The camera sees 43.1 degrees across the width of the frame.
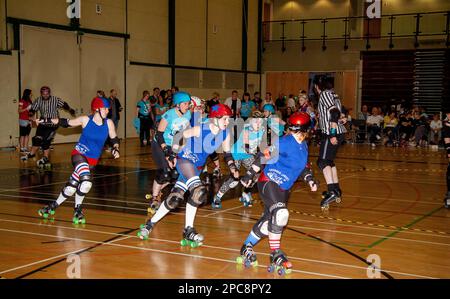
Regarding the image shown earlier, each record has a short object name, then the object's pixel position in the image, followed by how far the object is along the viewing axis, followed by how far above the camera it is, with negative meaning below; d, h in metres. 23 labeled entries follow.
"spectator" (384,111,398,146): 19.68 -0.27
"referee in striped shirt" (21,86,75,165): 12.48 +0.11
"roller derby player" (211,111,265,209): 8.48 -0.43
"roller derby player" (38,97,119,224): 7.10 -0.45
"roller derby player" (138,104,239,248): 6.02 -0.53
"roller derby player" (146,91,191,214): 7.02 -0.29
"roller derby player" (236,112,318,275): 5.13 -0.58
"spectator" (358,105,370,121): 20.59 +0.16
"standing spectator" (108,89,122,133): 16.94 +0.27
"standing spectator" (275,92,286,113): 21.98 +0.58
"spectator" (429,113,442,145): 19.41 -0.27
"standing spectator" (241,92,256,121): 19.06 +0.36
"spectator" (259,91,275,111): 18.84 +0.67
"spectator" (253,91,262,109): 20.49 +0.62
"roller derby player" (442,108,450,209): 8.32 -0.28
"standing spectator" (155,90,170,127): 16.86 +0.40
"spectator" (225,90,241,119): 19.31 +0.46
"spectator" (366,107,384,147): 19.83 -0.24
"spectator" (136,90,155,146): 17.77 +0.02
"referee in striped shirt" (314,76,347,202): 8.46 -0.17
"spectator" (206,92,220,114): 16.09 +0.47
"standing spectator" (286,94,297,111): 20.35 +0.59
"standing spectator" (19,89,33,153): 14.84 -0.33
